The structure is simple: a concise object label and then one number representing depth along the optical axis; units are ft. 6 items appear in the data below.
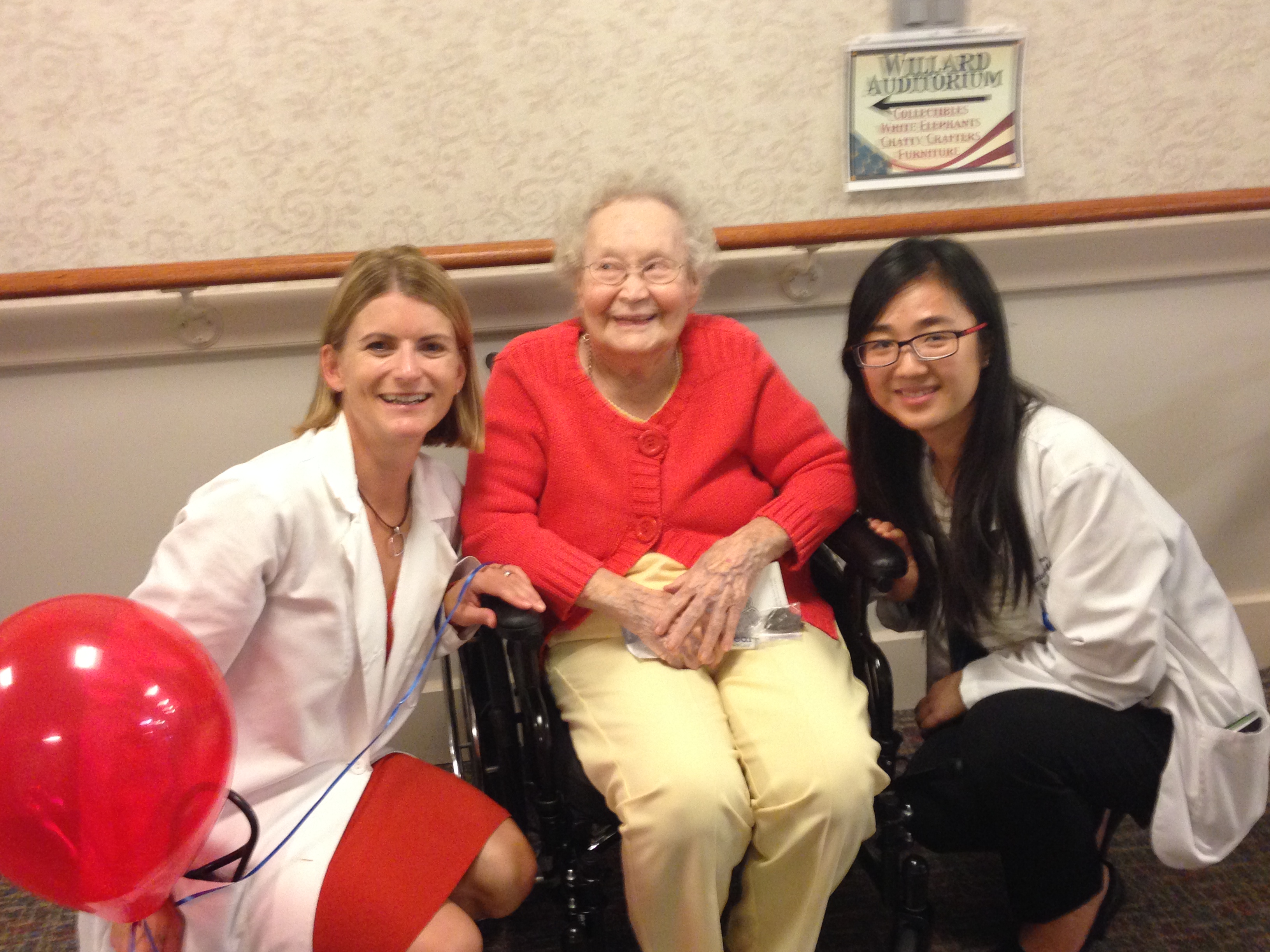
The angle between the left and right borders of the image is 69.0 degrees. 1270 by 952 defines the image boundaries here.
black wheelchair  4.30
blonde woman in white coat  3.78
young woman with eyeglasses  4.30
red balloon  2.79
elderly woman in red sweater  4.17
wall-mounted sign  5.97
